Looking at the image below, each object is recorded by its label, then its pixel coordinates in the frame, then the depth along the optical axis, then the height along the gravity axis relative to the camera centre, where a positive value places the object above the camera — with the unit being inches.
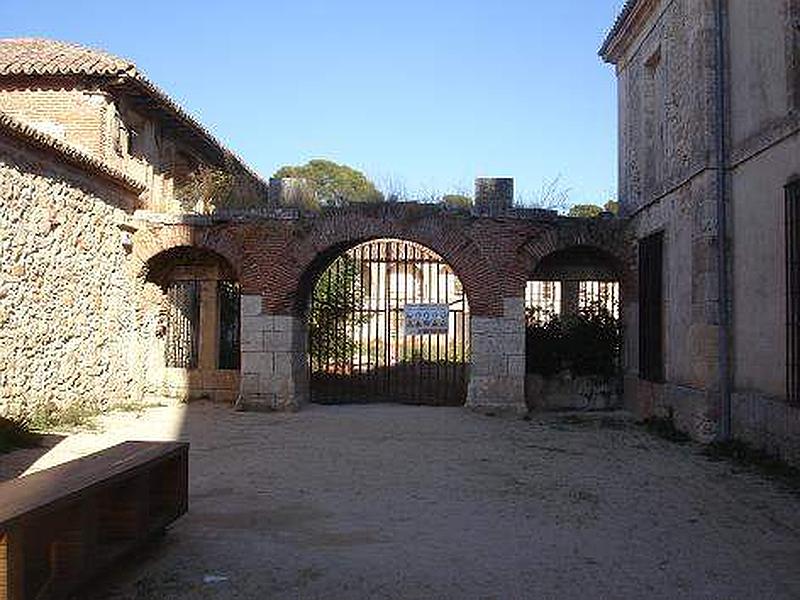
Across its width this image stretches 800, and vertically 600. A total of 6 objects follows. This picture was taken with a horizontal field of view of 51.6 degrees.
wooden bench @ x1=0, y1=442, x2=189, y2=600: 133.8 -35.4
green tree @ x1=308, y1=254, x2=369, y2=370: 621.3 +11.6
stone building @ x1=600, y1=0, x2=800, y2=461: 323.6 +54.4
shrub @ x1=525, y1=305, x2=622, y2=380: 546.6 -8.8
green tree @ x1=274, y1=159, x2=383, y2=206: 1533.0 +316.2
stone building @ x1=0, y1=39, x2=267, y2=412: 401.7 +52.4
